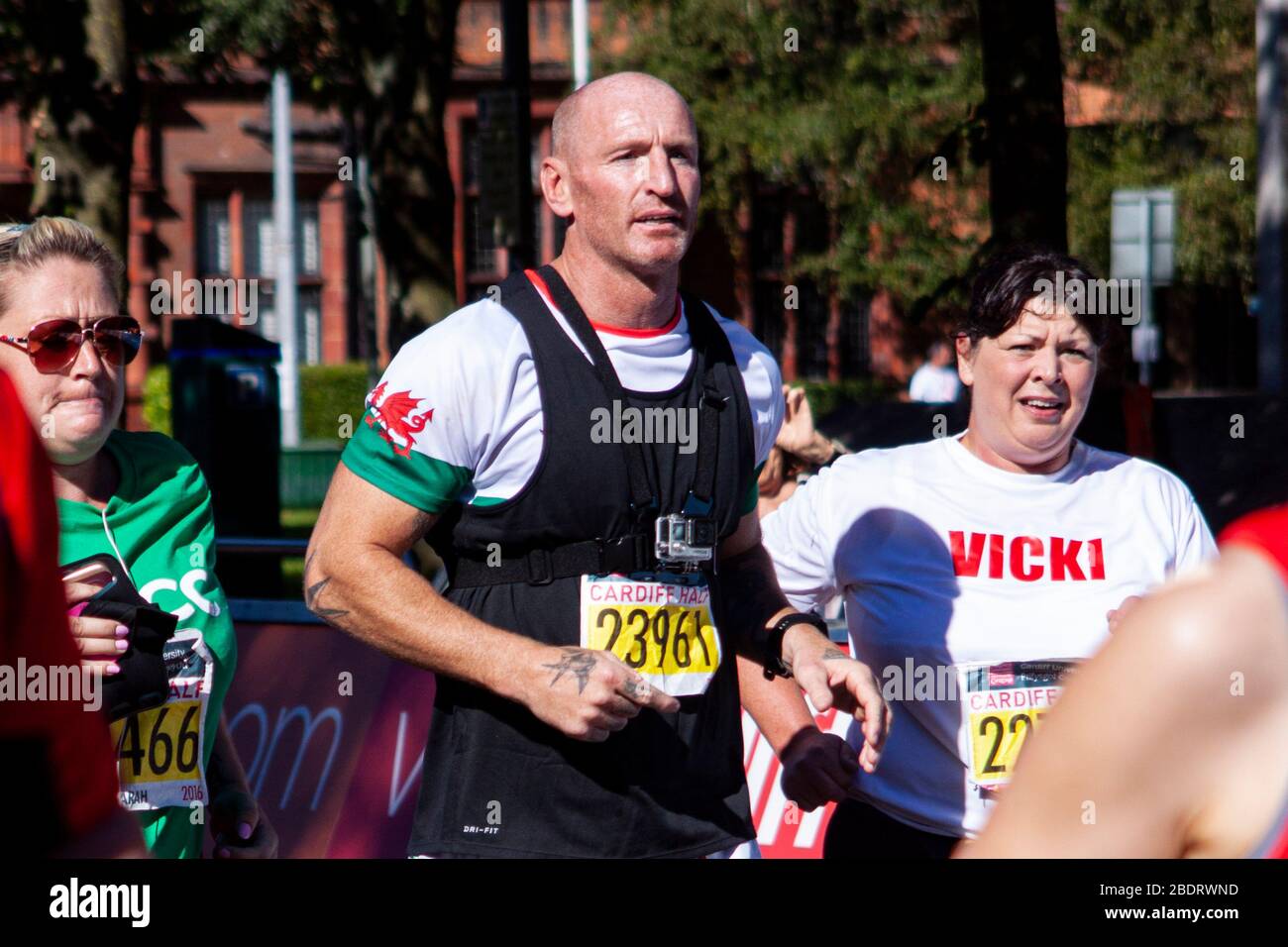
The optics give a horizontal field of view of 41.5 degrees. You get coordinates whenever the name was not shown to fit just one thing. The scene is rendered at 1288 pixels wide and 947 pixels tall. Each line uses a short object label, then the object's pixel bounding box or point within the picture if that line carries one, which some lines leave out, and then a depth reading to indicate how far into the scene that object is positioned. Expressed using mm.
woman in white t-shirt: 3521
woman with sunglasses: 3088
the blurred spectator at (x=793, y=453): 6852
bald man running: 2992
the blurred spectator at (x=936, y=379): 22109
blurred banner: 5184
